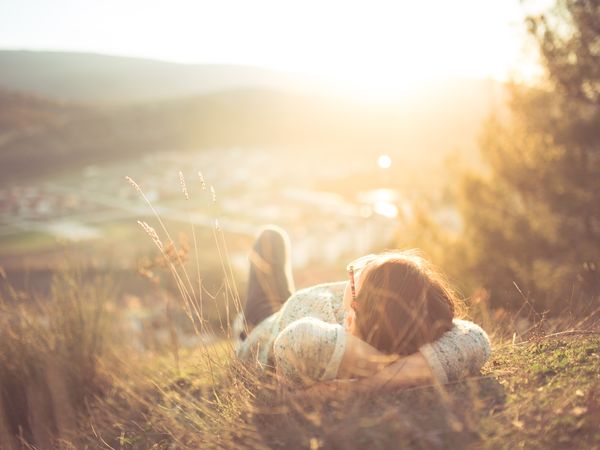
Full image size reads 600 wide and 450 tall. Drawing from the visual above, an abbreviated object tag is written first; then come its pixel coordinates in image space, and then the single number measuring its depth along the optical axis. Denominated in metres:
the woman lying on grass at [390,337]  1.44
